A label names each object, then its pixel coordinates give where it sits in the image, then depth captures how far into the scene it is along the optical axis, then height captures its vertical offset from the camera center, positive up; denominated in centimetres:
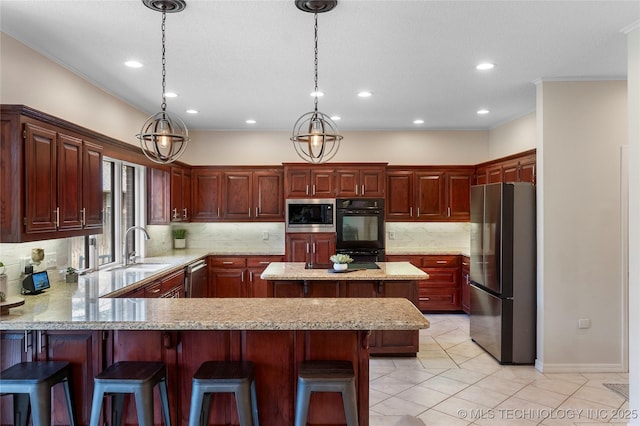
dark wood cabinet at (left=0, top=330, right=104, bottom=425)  237 -81
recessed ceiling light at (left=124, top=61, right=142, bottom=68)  351 +131
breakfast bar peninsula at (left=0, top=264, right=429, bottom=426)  237 -82
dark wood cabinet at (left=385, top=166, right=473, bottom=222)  627 +31
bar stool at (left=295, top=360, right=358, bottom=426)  213 -92
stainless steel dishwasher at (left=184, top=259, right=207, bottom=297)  502 -86
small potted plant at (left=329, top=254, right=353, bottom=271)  400 -48
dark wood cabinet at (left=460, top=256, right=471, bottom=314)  582 -104
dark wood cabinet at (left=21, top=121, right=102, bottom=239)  276 +24
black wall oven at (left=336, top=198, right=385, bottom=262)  593 -17
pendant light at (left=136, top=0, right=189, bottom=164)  241 +47
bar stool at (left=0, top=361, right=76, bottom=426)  207 -89
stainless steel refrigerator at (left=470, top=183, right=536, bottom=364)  401 -60
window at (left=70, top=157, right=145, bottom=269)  410 -5
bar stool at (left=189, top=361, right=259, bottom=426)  208 -90
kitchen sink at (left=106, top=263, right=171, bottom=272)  423 -59
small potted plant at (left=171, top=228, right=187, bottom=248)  638 -38
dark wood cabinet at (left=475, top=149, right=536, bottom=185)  441 +55
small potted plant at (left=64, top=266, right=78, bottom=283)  348 -53
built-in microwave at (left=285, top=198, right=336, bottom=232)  597 -2
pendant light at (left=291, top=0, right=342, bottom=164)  249 +126
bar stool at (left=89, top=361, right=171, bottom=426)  208 -89
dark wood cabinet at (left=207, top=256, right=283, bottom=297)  599 -92
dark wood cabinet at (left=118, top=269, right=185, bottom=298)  358 -73
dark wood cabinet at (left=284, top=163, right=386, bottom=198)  604 +50
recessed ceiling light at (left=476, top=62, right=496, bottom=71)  357 +131
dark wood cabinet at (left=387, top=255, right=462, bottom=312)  599 -101
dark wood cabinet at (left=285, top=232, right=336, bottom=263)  595 -48
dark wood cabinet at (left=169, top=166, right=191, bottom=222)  554 +27
